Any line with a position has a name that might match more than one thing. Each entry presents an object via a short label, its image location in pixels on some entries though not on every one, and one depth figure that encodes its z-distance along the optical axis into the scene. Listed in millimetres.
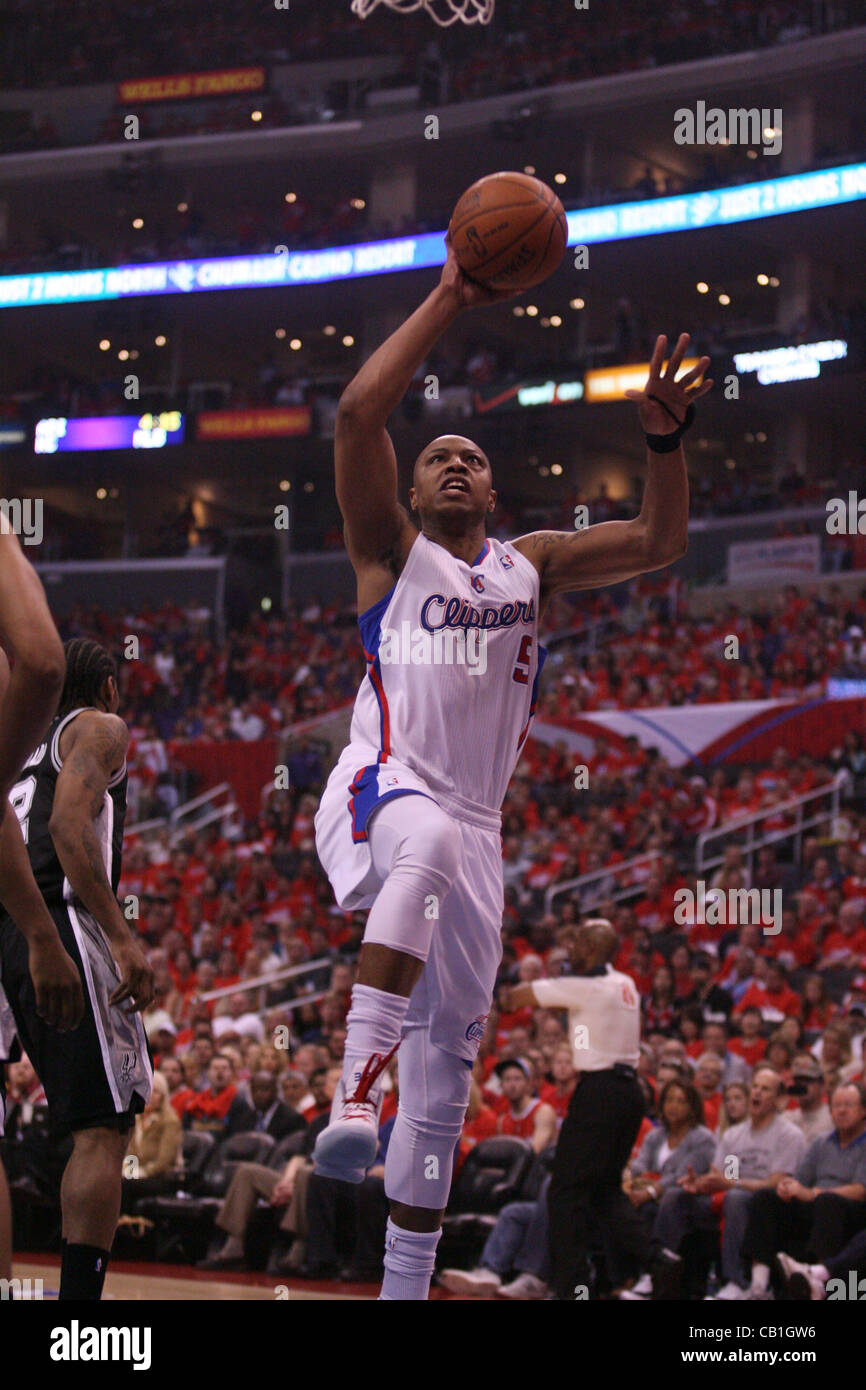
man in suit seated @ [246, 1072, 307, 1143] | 9508
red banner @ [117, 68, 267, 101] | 30578
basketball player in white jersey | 3852
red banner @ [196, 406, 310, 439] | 27891
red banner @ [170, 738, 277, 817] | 19969
